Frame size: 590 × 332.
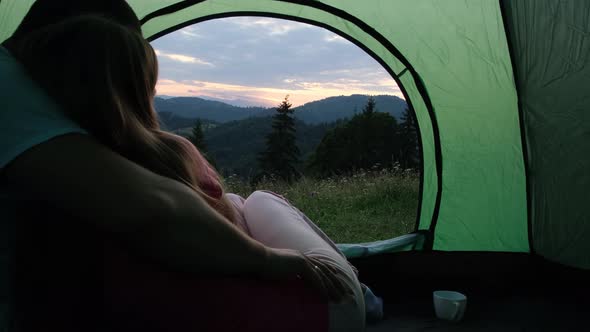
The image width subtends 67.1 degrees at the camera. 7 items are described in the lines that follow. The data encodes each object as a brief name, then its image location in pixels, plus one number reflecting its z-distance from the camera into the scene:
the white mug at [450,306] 2.13
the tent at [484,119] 2.29
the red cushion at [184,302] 1.00
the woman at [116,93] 0.95
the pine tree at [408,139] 27.50
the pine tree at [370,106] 34.47
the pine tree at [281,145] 31.17
